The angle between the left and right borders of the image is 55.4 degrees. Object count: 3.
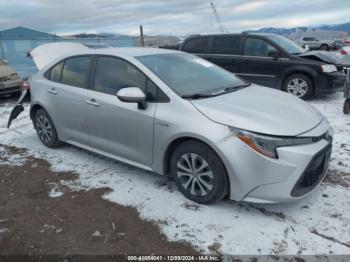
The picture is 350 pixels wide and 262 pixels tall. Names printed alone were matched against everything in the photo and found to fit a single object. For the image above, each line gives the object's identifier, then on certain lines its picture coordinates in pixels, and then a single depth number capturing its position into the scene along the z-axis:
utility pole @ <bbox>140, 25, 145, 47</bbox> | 19.20
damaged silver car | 3.02
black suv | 7.84
